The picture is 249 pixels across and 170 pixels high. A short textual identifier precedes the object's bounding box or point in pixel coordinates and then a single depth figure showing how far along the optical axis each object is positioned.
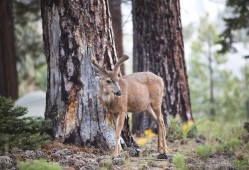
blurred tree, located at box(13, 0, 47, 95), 35.59
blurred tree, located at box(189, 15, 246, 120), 67.72
